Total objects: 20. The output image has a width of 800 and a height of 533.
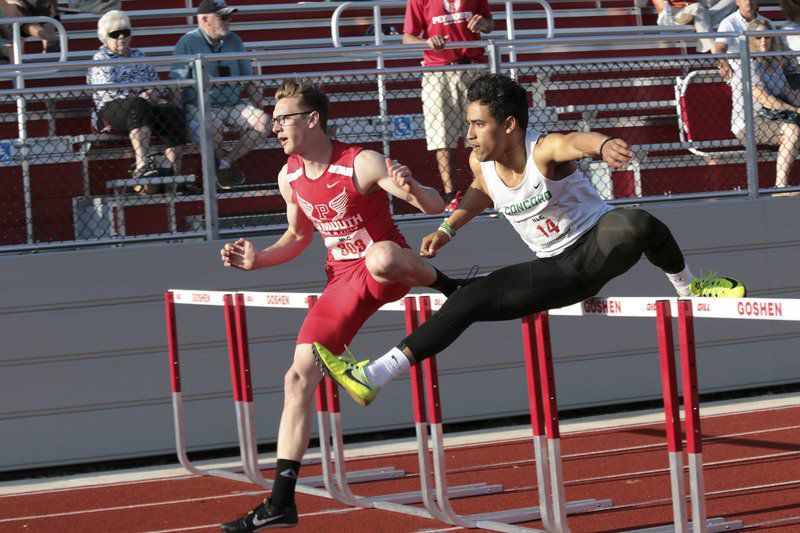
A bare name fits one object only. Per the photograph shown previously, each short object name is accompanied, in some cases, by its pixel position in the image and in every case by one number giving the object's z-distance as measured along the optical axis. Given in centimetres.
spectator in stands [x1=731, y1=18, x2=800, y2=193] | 1945
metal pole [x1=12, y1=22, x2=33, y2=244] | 1612
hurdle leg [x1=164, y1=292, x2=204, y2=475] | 1516
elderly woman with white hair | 1662
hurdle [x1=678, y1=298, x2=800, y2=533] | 904
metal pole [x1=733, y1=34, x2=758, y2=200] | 1823
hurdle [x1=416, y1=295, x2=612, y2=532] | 1078
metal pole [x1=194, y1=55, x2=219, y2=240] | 1652
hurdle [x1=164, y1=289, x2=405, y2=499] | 1387
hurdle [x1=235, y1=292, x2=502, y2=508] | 1295
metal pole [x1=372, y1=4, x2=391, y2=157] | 1747
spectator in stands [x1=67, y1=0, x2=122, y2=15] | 2553
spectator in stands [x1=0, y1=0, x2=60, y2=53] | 2280
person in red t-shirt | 1755
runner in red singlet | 1087
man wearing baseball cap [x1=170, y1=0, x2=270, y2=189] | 1686
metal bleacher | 1664
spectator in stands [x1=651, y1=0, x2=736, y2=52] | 2609
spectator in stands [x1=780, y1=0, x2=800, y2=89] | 2031
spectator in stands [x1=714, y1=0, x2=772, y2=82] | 2209
